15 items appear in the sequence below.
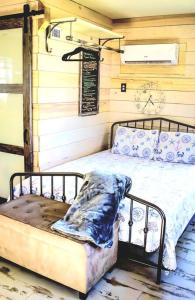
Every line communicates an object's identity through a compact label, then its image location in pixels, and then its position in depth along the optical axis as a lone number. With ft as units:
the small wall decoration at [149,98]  13.58
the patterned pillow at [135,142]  12.87
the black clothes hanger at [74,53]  10.15
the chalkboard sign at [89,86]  12.57
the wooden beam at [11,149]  11.02
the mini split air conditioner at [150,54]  12.67
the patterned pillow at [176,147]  12.16
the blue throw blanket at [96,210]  6.92
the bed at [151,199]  7.59
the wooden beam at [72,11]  10.28
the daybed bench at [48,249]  6.88
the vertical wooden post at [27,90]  9.98
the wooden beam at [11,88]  10.63
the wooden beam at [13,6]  9.96
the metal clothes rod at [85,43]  10.27
